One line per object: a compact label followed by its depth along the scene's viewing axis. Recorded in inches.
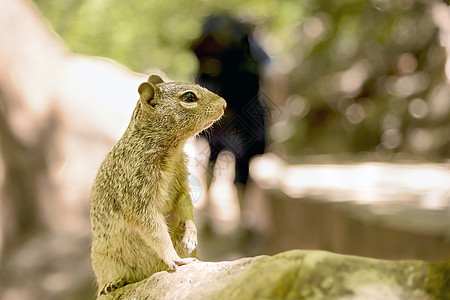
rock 49.9
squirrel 53.8
